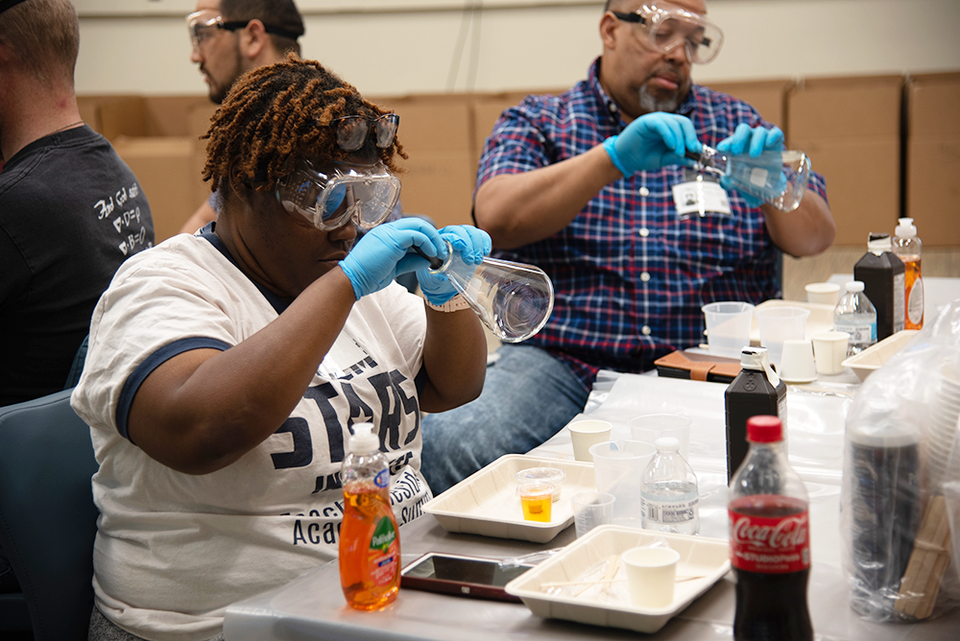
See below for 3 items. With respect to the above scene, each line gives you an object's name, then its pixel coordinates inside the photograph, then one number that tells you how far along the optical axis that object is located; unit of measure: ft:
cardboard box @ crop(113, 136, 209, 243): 16.88
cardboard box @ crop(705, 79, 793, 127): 15.56
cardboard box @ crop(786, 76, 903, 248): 15.11
